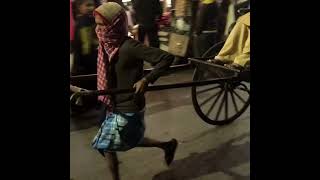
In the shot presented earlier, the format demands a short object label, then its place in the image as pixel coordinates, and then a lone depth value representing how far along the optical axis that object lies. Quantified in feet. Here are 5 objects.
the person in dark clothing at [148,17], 17.85
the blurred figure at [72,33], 13.18
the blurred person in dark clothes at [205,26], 17.76
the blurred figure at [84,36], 13.35
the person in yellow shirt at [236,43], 10.55
